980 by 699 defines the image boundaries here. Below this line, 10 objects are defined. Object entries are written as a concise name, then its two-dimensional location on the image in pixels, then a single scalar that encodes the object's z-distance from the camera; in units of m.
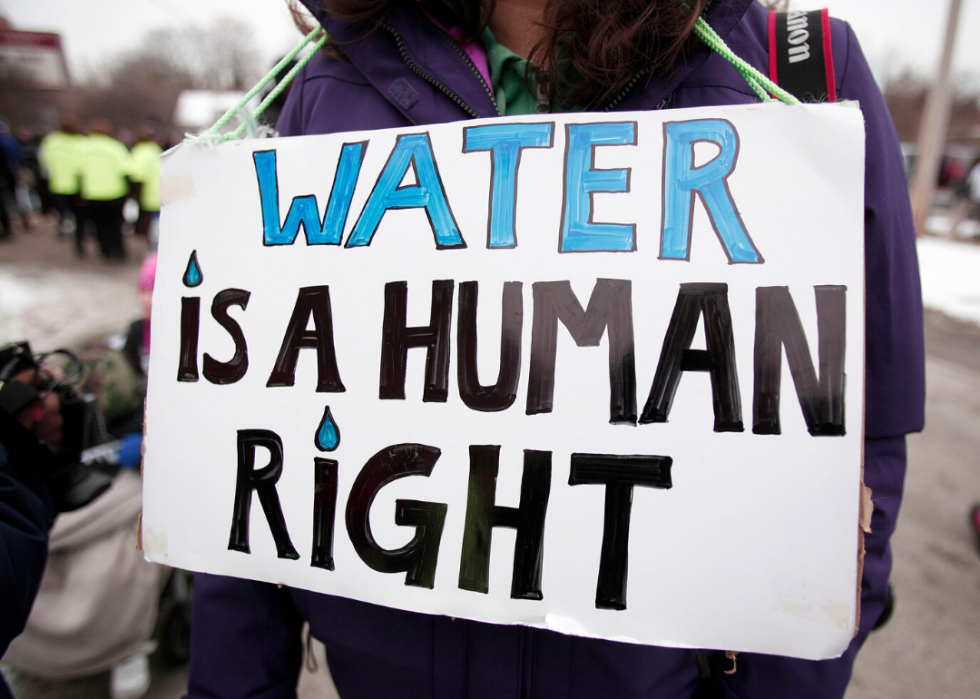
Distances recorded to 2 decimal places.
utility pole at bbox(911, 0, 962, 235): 7.36
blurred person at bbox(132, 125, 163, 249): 7.05
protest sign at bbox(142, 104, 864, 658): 0.63
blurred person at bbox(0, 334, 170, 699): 1.63
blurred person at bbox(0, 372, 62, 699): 0.84
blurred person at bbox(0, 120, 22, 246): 8.05
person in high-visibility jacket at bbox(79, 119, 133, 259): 6.77
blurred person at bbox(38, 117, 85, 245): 7.02
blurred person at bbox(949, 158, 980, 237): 9.41
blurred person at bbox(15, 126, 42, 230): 9.66
